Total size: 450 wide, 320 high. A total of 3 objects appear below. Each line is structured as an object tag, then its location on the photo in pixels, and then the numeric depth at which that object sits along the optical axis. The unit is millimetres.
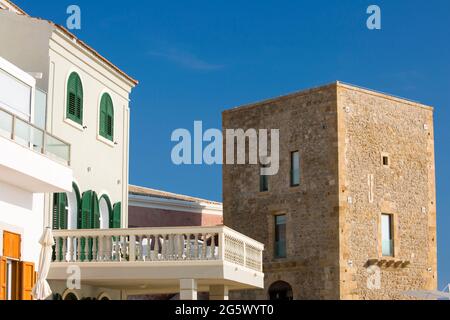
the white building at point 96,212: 21344
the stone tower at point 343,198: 38594
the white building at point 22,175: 18391
